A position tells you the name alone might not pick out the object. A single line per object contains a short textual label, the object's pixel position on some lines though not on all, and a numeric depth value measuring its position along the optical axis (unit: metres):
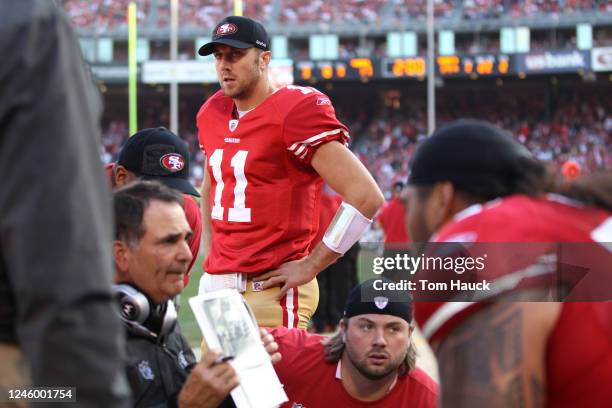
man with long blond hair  4.08
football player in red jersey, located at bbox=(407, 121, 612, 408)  1.97
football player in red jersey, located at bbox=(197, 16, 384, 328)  4.23
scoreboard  32.00
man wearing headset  2.90
